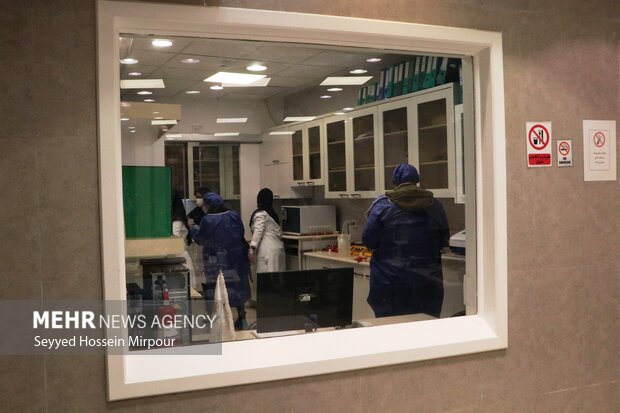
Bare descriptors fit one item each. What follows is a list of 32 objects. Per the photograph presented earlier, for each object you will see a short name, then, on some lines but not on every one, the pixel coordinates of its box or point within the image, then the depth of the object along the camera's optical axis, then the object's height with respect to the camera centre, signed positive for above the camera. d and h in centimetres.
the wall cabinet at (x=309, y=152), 541 +42
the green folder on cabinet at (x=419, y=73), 427 +89
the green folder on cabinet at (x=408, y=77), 434 +89
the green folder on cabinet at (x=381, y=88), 476 +88
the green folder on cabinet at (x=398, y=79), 445 +90
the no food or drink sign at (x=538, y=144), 253 +21
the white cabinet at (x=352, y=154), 502 +37
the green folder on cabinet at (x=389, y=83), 456 +90
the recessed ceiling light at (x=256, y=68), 432 +98
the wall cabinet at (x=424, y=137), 403 +43
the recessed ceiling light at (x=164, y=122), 241 +34
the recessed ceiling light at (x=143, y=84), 214 +53
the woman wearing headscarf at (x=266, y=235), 433 -29
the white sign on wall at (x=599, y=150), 264 +18
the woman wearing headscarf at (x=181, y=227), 262 -13
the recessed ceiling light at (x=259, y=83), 478 +95
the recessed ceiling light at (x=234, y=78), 443 +97
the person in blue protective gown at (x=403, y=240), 368 -29
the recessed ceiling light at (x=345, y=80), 499 +101
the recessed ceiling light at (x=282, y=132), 501 +57
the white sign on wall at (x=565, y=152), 259 +17
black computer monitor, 249 -44
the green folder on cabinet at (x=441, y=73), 397 +83
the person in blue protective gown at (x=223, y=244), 342 -29
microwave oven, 501 -20
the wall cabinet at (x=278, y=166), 473 +27
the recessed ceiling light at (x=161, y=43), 233 +68
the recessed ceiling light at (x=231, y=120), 446 +63
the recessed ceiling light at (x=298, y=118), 526 +72
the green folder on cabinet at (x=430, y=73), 409 +86
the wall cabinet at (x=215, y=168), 380 +22
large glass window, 227 +1
